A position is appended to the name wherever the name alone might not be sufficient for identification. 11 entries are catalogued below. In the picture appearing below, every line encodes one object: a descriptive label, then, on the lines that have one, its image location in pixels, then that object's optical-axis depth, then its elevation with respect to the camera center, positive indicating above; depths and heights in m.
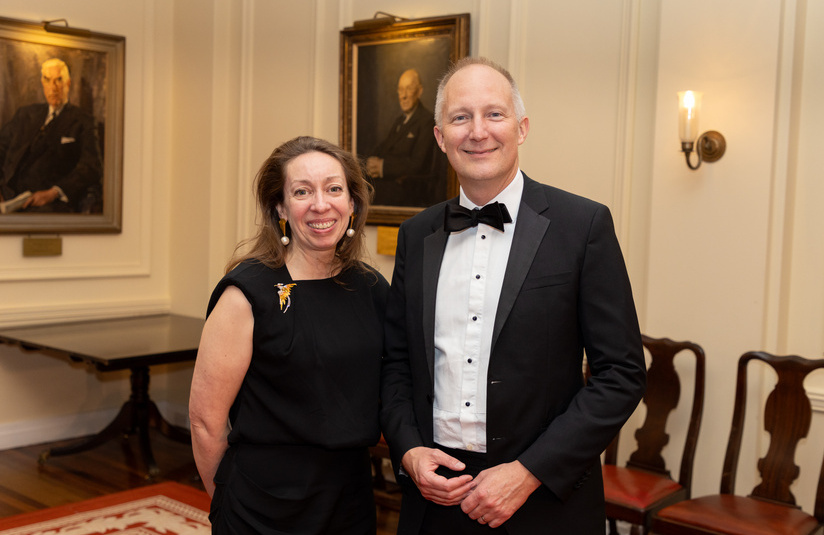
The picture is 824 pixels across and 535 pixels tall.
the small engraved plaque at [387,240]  5.11 -0.21
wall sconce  3.79 +0.36
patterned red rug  4.41 -1.73
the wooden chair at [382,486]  4.30 -1.56
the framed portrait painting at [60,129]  5.64 +0.47
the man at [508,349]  1.96 -0.33
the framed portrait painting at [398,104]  4.87 +0.62
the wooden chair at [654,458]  3.54 -1.14
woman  2.23 -0.46
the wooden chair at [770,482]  3.29 -1.12
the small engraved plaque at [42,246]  5.75 -0.35
